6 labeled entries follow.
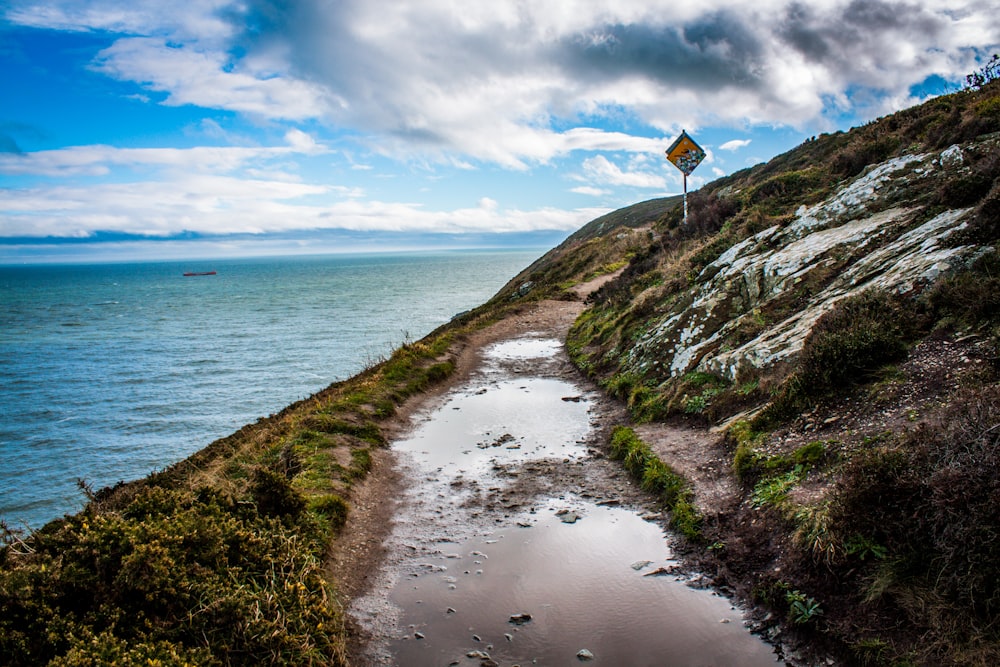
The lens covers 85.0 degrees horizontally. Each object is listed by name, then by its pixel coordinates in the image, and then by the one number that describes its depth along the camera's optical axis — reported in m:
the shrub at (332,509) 9.39
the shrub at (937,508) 5.11
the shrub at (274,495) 8.27
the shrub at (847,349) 9.15
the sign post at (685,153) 25.11
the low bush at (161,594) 5.01
